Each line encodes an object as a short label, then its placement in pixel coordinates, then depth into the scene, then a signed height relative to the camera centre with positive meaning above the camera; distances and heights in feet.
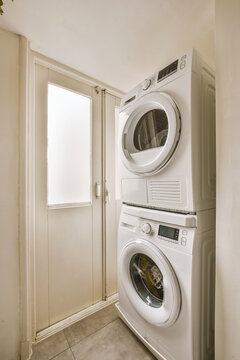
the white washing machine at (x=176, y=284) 2.99 -1.92
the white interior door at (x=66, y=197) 4.64 -0.52
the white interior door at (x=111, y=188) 5.95 -0.30
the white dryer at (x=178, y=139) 3.07 +0.77
